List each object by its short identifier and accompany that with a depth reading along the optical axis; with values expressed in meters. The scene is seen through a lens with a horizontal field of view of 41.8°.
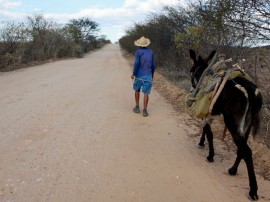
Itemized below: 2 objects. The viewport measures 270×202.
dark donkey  4.62
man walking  8.60
